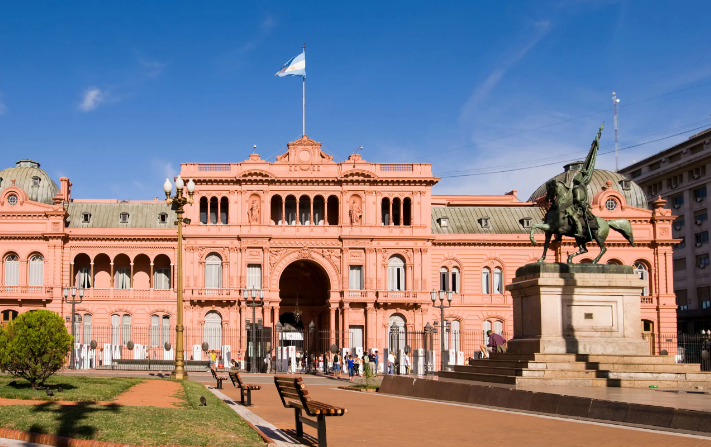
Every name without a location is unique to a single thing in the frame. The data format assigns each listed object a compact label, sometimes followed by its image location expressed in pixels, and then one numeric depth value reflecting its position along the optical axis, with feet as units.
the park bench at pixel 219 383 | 95.25
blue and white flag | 201.46
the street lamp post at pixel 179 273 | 100.63
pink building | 198.18
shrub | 71.51
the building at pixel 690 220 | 265.13
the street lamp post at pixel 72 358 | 153.38
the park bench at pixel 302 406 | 40.75
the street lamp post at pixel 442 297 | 137.67
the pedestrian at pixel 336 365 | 152.65
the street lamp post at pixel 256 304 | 150.71
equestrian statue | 83.97
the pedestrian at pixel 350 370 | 129.80
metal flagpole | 205.36
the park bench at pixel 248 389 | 69.89
